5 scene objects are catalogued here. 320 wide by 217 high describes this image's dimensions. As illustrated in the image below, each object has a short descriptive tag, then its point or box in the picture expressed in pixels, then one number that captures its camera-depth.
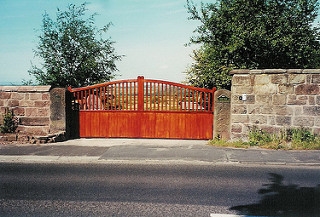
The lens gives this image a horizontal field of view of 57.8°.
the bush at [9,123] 9.87
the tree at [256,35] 12.02
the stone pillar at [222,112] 9.56
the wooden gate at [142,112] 9.85
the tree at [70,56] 13.80
